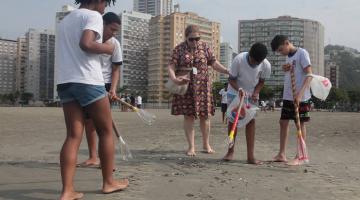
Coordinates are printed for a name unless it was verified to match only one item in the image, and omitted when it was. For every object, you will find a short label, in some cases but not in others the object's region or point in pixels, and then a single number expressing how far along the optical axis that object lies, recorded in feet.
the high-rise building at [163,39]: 358.43
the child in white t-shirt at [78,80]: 13.28
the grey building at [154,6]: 540.11
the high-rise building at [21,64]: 485.56
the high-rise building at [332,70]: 401.57
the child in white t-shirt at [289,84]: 21.84
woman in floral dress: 23.81
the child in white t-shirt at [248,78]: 21.86
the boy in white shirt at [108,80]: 19.29
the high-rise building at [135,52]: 431.02
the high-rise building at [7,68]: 499.51
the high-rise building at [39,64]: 474.90
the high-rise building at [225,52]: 437.99
